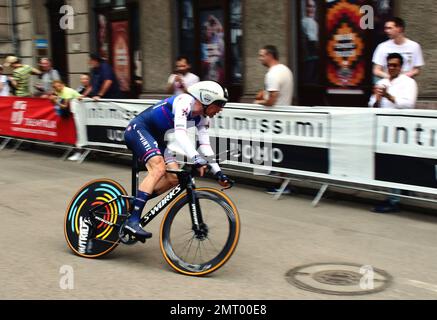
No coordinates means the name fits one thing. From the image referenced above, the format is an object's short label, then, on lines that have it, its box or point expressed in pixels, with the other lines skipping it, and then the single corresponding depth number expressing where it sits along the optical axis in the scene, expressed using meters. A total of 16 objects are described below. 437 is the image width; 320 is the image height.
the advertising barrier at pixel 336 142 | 7.08
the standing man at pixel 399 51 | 8.51
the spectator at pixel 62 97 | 12.09
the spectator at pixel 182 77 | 11.80
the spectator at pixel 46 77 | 14.30
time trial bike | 5.06
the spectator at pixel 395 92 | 7.62
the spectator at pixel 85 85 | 13.00
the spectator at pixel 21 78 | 14.77
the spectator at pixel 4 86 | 14.78
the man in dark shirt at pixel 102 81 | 12.43
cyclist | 5.11
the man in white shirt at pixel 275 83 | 8.79
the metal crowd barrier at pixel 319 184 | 7.51
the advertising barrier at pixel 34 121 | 12.27
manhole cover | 4.81
